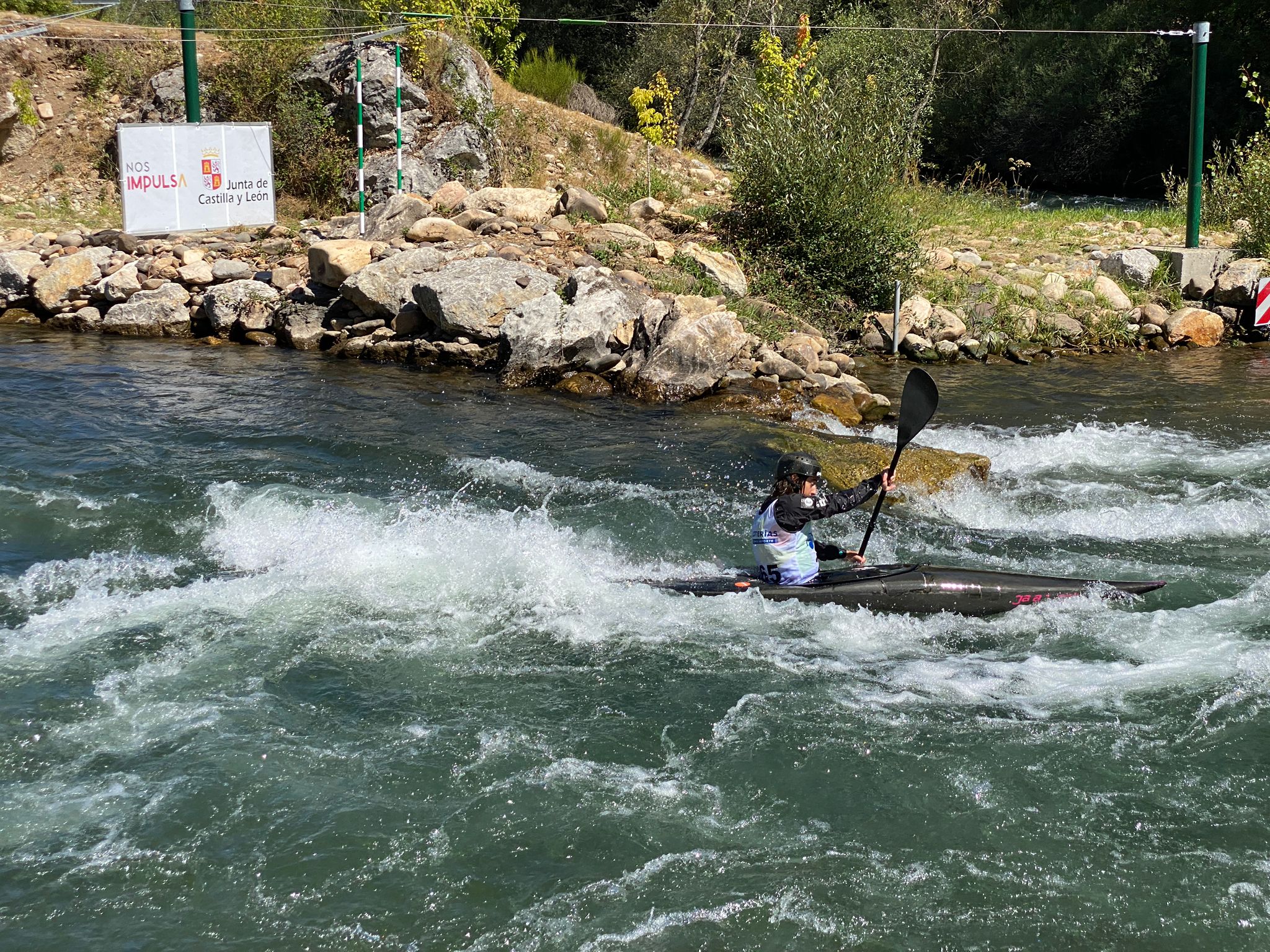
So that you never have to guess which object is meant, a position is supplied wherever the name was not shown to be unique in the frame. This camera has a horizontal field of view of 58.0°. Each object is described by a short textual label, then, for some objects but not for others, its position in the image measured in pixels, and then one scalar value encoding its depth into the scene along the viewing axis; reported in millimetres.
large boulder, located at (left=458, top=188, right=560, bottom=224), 13531
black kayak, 6016
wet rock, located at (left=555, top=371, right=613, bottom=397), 10547
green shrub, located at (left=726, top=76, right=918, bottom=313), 12945
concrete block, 14070
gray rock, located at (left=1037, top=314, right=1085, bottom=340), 13195
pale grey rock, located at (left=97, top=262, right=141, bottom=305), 12859
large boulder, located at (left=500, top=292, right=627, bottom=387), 10758
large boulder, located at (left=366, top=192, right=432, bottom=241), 13000
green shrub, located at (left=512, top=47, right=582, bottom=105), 18906
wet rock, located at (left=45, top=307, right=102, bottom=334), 12656
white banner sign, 13055
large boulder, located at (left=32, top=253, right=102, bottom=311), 12859
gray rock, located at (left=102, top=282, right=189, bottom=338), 12648
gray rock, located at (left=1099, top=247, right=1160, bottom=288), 14203
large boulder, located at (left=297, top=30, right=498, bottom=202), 15305
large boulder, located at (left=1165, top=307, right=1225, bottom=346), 13438
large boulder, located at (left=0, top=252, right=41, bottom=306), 13078
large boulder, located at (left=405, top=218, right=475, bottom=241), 12688
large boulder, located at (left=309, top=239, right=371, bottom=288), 12094
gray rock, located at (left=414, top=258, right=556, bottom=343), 11297
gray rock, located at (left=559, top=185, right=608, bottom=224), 13914
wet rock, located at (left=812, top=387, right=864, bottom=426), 9875
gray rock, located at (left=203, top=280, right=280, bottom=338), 12453
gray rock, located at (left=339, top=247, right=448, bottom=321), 11734
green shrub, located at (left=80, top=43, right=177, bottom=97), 16500
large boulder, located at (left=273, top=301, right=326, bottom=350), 12078
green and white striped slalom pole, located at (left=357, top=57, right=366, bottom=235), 13375
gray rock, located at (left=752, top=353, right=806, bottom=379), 10602
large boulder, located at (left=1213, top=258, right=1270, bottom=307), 13773
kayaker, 5871
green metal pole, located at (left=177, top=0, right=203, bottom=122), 13375
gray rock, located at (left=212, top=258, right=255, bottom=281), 12973
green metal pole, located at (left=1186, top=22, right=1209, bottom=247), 13406
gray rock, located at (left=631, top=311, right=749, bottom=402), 10336
